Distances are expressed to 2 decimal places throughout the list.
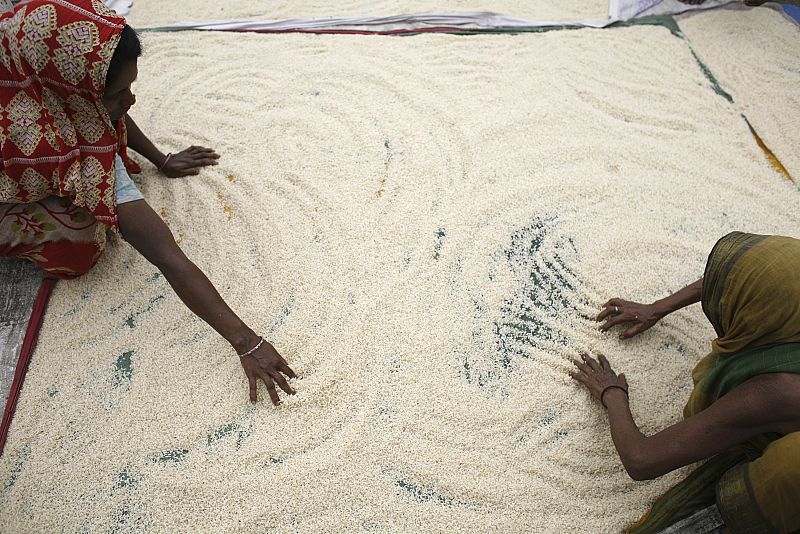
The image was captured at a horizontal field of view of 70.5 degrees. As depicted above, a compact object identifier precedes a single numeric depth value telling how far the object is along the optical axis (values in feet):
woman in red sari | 4.88
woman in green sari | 3.90
